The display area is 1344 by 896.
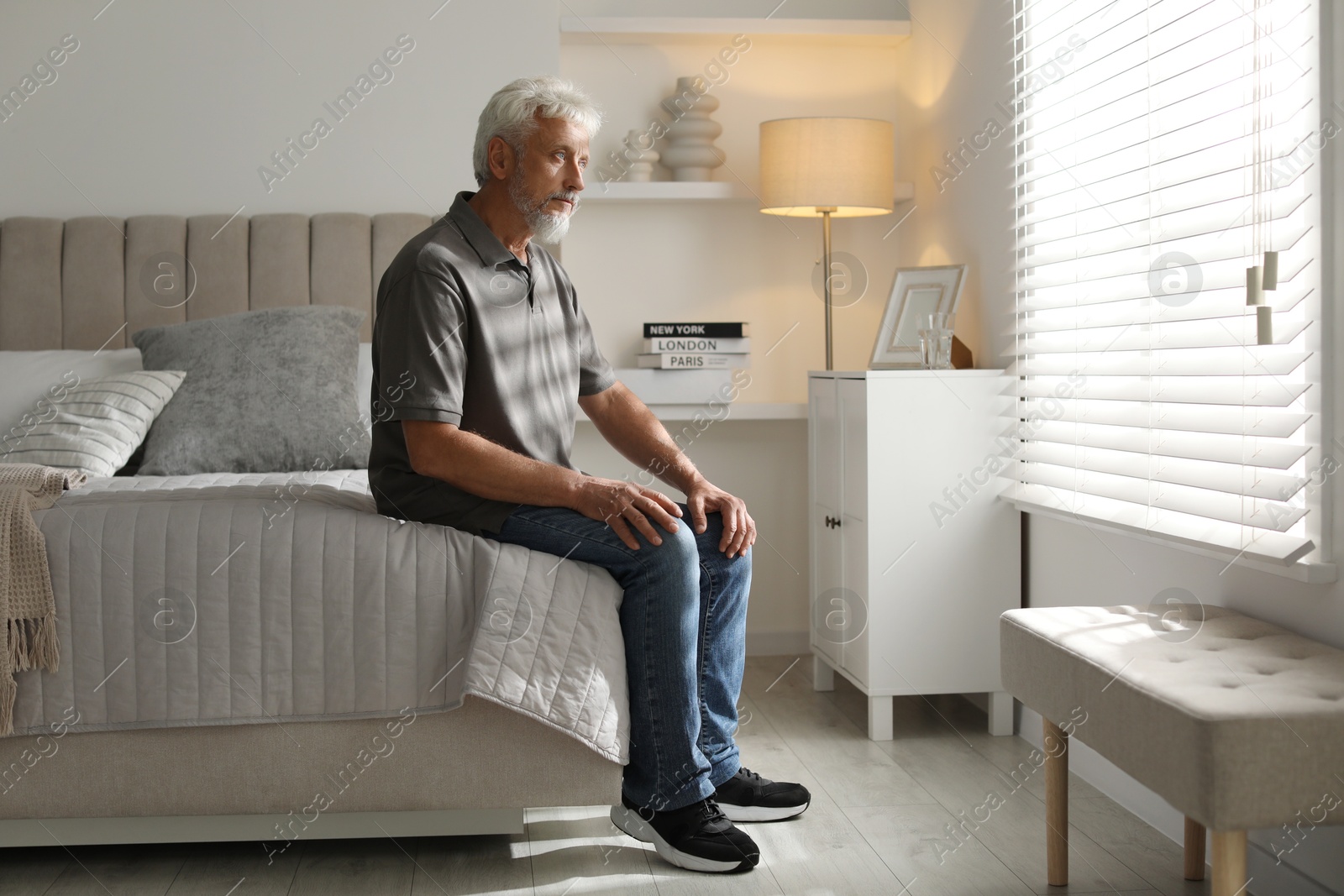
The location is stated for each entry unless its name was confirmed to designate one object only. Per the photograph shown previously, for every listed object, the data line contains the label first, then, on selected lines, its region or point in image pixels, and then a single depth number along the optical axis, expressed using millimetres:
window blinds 1670
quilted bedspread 1724
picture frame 2828
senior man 1778
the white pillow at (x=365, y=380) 2783
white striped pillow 2383
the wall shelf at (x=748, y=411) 3121
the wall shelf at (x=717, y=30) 3186
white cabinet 2516
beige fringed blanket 1679
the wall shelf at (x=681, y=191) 3199
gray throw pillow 2547
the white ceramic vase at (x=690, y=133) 3264
